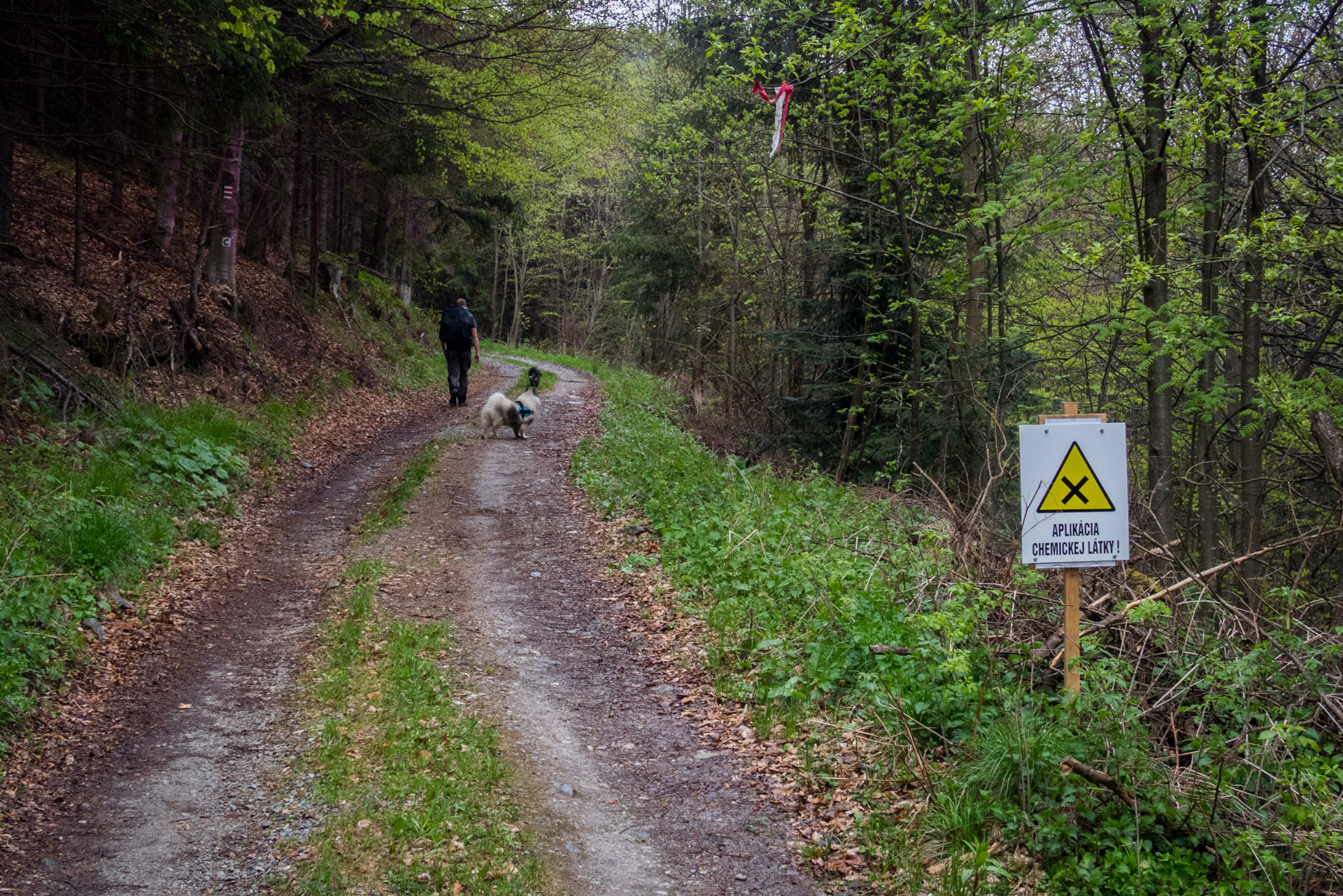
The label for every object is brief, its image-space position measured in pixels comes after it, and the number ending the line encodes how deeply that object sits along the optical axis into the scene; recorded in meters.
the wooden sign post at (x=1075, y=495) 4.08
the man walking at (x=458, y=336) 16.45
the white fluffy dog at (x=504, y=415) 14.90
